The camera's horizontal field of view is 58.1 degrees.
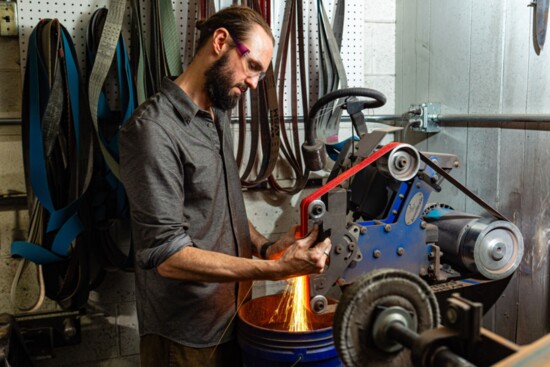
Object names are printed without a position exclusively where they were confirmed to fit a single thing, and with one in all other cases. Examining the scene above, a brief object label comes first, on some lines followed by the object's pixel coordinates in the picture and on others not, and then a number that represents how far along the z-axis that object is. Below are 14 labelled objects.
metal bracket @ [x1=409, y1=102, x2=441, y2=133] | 1.96
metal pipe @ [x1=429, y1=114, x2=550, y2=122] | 1.44
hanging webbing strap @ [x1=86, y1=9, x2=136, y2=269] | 1.70
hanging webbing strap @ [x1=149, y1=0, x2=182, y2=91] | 1.75
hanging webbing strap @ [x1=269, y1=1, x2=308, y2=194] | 1.98
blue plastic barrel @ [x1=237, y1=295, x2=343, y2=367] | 1.25
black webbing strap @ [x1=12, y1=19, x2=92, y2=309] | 1.61
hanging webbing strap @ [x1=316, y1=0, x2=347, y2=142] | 1.96
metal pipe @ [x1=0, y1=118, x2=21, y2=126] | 1.70
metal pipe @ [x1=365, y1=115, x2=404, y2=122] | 2.19
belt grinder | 1.24
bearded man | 1.21
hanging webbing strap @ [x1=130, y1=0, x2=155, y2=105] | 1.72
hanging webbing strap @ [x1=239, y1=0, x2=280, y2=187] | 1.91
